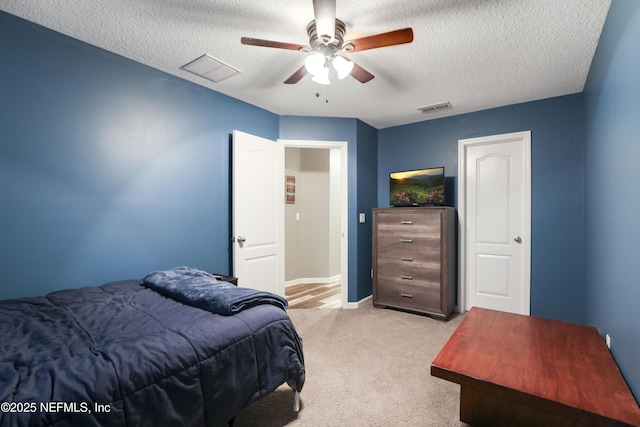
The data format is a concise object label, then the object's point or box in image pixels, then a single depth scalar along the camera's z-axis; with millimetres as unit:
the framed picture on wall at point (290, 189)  5082
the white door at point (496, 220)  3406
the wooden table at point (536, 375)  1267
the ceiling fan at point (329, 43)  1626
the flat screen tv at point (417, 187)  3621
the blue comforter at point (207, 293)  1641
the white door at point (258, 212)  3148
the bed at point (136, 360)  992
